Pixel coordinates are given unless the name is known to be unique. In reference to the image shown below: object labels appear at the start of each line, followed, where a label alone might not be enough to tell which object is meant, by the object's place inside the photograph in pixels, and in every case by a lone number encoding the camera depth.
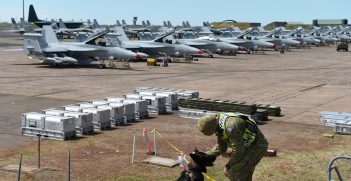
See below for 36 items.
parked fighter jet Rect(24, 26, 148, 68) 41.59
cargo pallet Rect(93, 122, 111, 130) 17.19
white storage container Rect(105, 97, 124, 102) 19.87
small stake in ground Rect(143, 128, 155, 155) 13.76
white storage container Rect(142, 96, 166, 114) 20.33
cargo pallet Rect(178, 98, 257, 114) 18.78
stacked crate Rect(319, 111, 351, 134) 17.11
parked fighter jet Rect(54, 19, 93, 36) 91.24
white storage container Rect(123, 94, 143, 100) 20.81
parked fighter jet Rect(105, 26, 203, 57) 50.44
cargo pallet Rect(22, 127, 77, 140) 15.59
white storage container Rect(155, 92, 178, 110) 21.31
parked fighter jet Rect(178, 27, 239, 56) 60.59
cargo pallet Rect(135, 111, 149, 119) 19.23
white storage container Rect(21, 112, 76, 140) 15.58
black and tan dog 5.69
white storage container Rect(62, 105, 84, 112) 17.94
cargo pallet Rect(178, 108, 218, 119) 19.55
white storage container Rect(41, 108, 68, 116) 17.02
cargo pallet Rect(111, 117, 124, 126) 18.02
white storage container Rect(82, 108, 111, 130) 17.17
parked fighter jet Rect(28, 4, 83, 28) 107.55
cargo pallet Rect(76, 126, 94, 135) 16.38
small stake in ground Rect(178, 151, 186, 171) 10.13
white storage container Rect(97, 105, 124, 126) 18.00
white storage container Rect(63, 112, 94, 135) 16.38
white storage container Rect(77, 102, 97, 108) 18.50
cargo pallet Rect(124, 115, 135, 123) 18.55
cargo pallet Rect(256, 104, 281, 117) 19.92
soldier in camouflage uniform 6.27
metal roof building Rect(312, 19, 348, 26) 184.91
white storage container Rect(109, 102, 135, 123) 18.48
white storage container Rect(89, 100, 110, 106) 19.03
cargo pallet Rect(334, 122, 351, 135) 17.05
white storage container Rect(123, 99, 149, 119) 19.25
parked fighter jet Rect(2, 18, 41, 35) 88.75
